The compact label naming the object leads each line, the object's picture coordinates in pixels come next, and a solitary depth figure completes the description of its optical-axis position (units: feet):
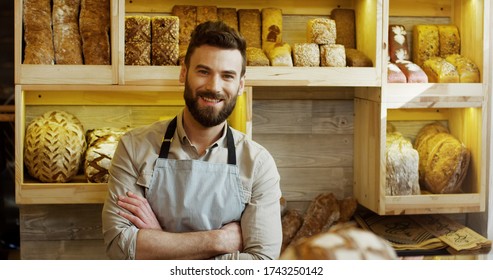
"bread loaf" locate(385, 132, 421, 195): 8.20
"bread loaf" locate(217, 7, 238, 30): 8.12
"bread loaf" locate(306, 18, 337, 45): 7.93
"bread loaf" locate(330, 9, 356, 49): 8.54
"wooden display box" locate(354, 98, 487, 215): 8.16
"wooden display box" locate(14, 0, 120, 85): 7.39
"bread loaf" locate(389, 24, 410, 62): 8.47
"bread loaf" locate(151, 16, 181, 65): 7.61
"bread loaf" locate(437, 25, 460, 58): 8.59
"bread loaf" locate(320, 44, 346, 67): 7.89
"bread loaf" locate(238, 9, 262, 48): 8.14
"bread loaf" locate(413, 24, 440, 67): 8.56
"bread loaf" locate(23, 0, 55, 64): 7.43
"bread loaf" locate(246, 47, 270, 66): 7.76
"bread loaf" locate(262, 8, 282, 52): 8.19
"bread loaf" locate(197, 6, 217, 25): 8.04
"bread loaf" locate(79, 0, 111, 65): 7.58
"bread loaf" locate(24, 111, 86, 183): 7.57
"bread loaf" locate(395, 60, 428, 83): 8.14
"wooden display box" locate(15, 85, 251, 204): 7.55
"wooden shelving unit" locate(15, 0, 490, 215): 7.54
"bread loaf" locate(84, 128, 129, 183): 7.64
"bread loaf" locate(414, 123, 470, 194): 8.32
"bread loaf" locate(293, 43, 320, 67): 7.87
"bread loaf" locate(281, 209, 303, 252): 8.32
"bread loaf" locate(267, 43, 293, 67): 7.77
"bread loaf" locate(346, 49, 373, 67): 8.00
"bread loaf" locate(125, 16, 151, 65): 7.61
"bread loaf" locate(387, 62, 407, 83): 8.12
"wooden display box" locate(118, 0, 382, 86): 7.60
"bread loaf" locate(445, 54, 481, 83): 8.23
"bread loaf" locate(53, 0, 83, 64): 7.55
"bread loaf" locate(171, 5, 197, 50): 7.97
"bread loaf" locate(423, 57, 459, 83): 8.17
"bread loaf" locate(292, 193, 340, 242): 8.39
